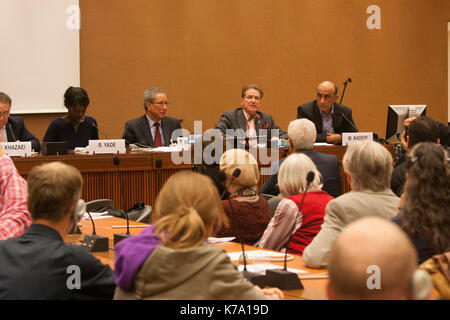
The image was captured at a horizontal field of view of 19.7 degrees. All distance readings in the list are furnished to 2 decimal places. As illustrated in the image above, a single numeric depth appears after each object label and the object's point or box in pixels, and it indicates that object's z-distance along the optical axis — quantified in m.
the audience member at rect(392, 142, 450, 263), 4.73
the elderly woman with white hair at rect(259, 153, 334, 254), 6.46
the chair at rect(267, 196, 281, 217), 8.01
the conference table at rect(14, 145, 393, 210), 11.24
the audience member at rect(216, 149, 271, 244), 7.17
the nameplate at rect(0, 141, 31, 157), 10.98
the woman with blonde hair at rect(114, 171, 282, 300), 3.55
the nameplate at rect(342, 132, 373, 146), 13.03
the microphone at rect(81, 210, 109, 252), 6.46
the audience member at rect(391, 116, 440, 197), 7.78
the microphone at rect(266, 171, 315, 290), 4.84
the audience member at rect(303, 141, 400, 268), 5.53
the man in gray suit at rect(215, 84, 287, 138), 13.92
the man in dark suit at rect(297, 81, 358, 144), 14.13
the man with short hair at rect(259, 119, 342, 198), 9.13
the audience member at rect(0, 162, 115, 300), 4.00
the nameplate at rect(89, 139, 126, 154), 11.52
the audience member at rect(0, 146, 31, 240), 5.37
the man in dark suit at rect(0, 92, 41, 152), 11.57
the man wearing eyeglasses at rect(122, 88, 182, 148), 13.27
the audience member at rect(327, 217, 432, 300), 2.61
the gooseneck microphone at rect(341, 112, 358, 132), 13.81
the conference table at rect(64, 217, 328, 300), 4.75
